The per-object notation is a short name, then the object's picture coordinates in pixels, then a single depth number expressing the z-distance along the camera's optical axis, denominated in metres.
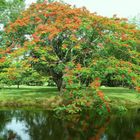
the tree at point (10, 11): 42.88
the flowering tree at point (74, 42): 27.50
